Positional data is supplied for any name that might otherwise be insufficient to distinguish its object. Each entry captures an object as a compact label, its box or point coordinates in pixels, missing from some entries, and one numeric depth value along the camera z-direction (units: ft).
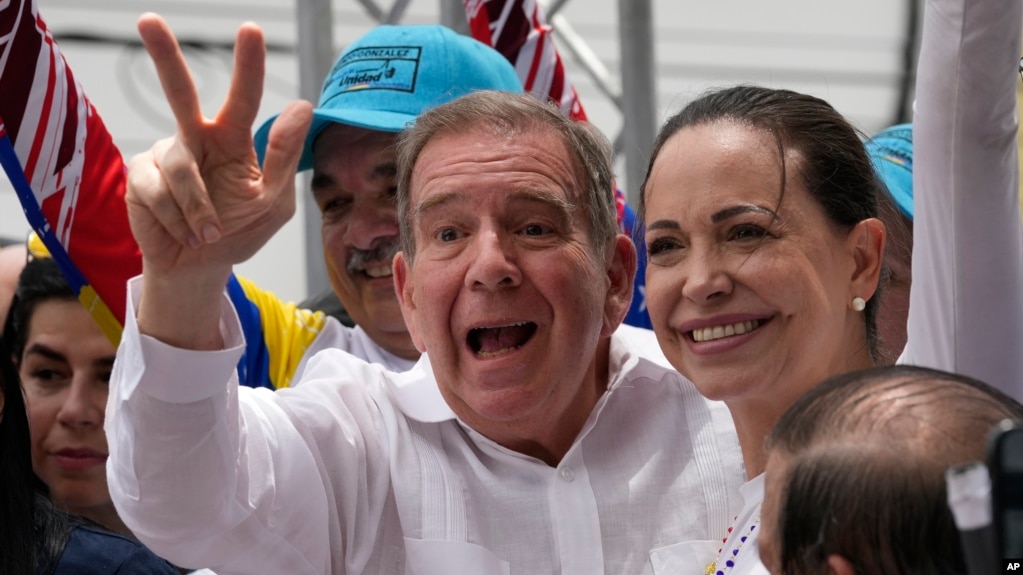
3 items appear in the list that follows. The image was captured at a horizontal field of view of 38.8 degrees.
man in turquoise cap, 10.16
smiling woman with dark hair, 5.66
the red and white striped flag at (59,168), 8.70
